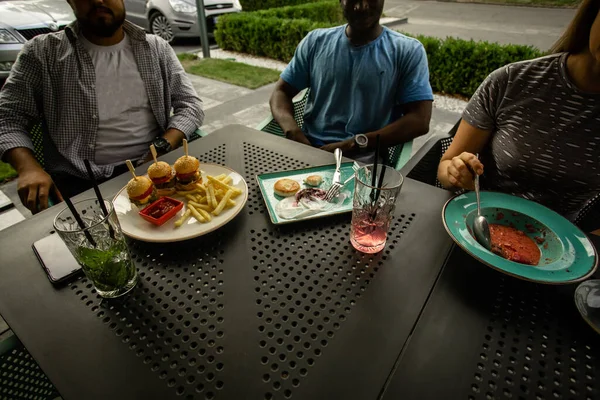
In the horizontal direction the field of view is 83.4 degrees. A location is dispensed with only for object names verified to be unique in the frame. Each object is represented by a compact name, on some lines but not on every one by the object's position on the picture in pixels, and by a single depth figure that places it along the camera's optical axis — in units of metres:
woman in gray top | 1.43
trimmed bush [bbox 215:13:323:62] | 6.83
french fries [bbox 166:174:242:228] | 1.27
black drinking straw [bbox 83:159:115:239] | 0.96
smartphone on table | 1.06
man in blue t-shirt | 2.20
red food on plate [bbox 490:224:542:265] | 1.10
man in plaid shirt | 1.98
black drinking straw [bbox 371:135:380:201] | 1.04
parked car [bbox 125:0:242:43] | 7.67
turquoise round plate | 0.99
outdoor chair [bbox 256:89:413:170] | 2.22
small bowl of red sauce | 1.23
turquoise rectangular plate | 1.30
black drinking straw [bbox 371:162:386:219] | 1.08
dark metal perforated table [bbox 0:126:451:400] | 0.81
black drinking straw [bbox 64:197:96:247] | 0.92
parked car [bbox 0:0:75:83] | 4.46
